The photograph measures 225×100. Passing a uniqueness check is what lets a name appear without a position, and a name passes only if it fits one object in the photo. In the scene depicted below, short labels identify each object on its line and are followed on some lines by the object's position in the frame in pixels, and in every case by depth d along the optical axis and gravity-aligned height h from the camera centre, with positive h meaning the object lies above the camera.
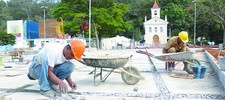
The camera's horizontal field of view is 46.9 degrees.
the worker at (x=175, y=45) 8.06 -0.05
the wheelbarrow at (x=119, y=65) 5.76 -0.48
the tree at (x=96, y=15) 33.59 +3.94
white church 51.91 +2.53
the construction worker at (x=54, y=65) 4.68 -0.39
